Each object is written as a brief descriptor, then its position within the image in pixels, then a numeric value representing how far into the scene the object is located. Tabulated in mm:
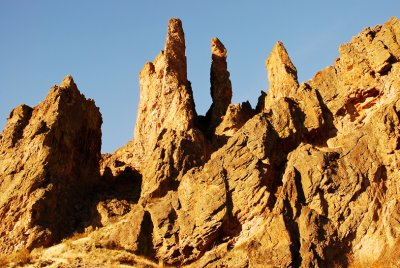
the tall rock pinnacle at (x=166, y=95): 53938
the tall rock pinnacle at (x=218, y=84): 57469
